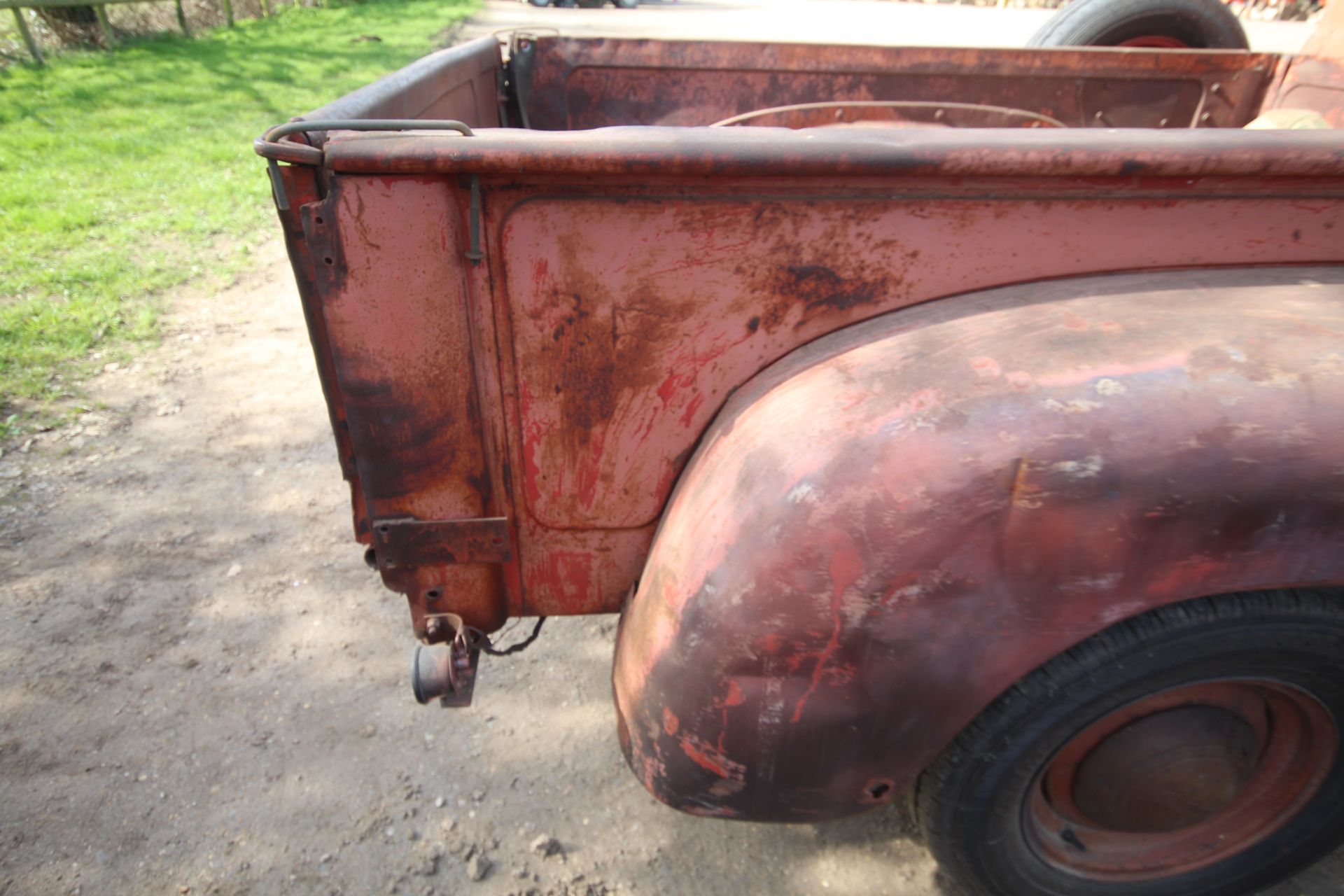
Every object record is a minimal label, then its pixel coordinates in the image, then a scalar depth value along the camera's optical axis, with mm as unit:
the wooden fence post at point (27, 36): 7943
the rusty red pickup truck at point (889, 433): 1076
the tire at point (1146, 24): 3186
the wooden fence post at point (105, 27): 9016
